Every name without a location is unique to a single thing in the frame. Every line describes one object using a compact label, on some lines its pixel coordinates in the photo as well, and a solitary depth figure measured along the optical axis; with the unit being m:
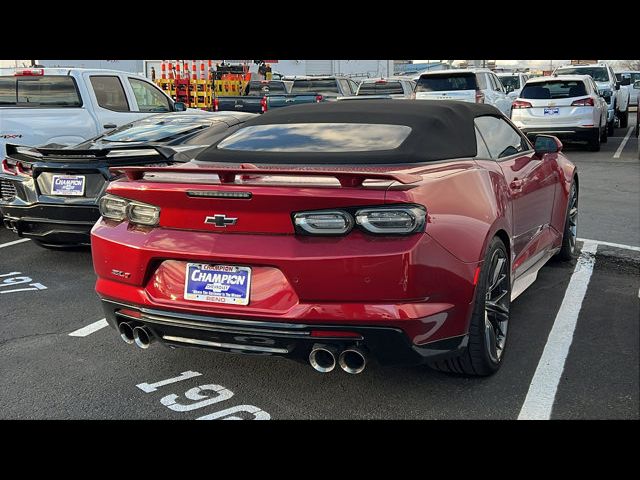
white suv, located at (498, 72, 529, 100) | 23.75
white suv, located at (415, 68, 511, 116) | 15.91
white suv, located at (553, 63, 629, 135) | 19.00
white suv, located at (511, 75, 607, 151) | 14.88
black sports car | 6.12
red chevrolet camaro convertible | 3.06
